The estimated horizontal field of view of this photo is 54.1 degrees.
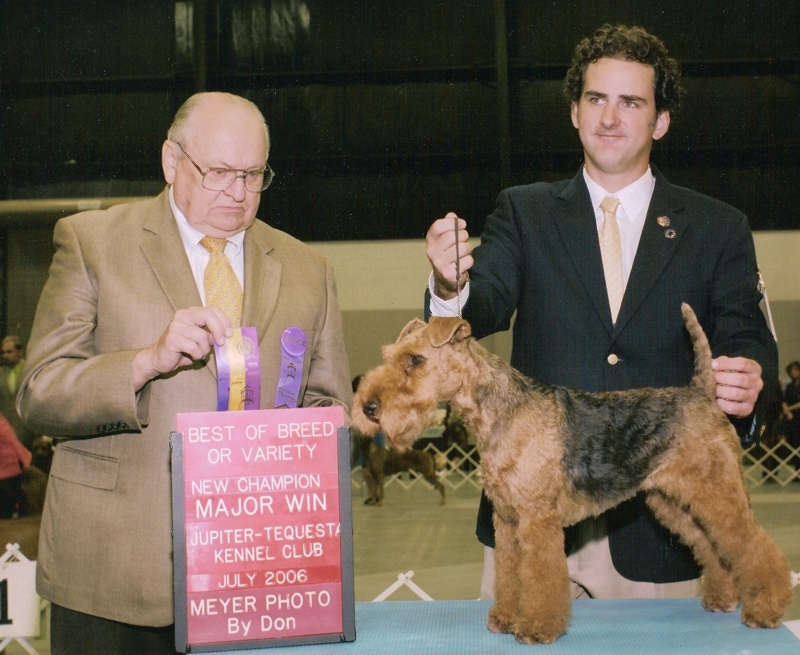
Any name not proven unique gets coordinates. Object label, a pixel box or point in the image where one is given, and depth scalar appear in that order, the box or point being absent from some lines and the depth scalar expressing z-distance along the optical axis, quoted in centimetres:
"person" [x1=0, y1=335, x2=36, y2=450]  535
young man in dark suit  185
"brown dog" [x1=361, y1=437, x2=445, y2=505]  775
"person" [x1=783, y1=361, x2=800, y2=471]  866
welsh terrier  158
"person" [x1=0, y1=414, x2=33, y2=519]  506
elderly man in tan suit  166
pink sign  146
